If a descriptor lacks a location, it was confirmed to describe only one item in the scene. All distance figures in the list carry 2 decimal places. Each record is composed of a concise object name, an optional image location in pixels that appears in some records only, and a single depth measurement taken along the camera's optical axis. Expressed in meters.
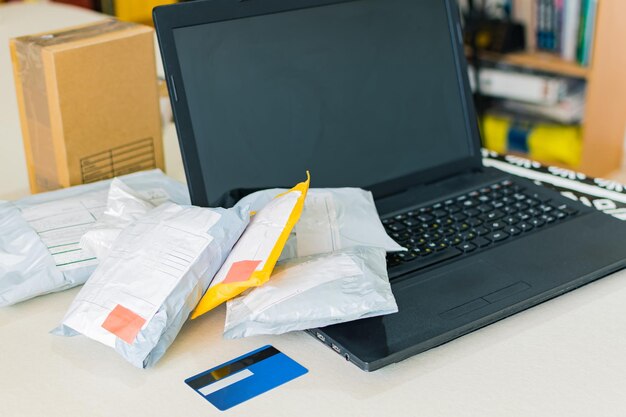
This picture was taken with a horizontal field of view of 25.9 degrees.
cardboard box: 1.50
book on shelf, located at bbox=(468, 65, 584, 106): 3.21
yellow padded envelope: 1.25
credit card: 1.20
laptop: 1.33
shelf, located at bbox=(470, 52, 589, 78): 3.14
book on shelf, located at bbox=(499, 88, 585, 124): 3.23
